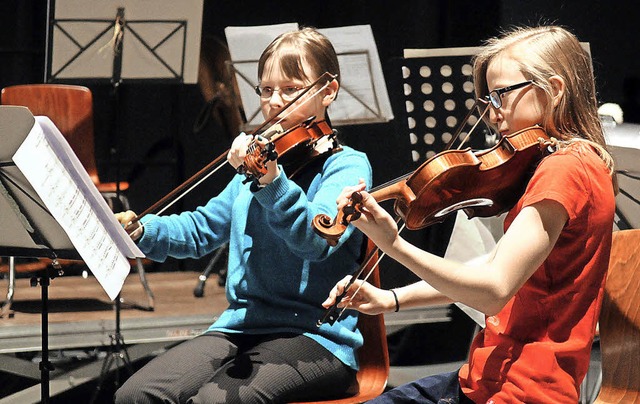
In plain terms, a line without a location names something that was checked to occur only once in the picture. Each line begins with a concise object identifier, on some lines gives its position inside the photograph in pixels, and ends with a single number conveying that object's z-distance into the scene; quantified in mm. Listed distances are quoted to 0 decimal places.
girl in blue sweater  2560
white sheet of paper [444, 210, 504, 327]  3235
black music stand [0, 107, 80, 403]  2409
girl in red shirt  2199
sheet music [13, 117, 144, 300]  2348
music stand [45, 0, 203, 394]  4649
